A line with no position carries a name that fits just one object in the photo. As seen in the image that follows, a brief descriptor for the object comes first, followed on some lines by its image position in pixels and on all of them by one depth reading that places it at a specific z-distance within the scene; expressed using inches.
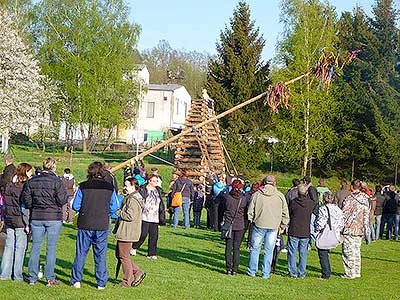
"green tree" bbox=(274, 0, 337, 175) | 1797.5
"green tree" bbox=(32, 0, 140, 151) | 2015.3
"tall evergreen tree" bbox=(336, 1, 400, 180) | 1792.6
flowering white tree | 1764.3
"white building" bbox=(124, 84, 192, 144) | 2839.6
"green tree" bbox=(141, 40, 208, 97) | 3316.9
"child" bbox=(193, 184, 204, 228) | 917.2
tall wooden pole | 721.3
